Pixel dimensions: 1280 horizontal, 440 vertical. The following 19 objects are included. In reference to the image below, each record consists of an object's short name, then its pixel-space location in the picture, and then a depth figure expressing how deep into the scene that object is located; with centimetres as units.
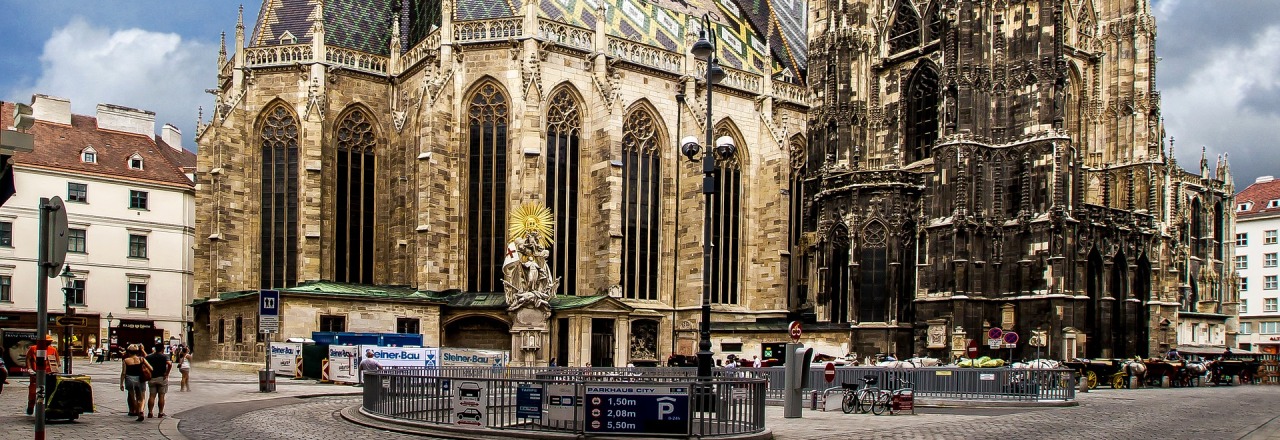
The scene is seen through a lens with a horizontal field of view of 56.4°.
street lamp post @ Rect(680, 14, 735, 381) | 1845
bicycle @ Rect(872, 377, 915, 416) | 2272
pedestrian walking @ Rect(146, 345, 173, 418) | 1858
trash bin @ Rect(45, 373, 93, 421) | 1669
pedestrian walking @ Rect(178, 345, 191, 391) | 2586
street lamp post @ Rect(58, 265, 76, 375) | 2703
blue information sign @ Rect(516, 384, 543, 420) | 1579
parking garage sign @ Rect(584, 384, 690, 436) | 1505
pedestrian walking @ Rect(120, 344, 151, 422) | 1800
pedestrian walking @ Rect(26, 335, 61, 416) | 1797
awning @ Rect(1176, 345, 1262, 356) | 5053
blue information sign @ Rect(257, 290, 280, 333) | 2425
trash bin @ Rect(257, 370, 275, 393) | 2639
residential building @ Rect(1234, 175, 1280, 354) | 7859
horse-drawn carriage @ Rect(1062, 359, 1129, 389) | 3675
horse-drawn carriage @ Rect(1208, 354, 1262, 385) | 4212
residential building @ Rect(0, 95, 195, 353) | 4944
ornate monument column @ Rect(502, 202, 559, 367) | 3972
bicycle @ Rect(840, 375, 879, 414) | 2333
